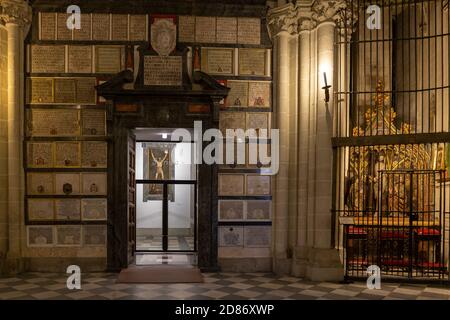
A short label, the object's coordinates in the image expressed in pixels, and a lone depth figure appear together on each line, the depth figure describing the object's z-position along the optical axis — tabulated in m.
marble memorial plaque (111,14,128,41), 8.21
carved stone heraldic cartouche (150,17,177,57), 8.20
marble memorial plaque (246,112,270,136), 8.29
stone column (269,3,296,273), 7.98
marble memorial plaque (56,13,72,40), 8.15
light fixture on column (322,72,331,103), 7.29
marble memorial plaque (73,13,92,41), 8.19
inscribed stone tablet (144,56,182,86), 8.15
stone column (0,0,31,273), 7.79
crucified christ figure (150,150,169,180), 12.96
